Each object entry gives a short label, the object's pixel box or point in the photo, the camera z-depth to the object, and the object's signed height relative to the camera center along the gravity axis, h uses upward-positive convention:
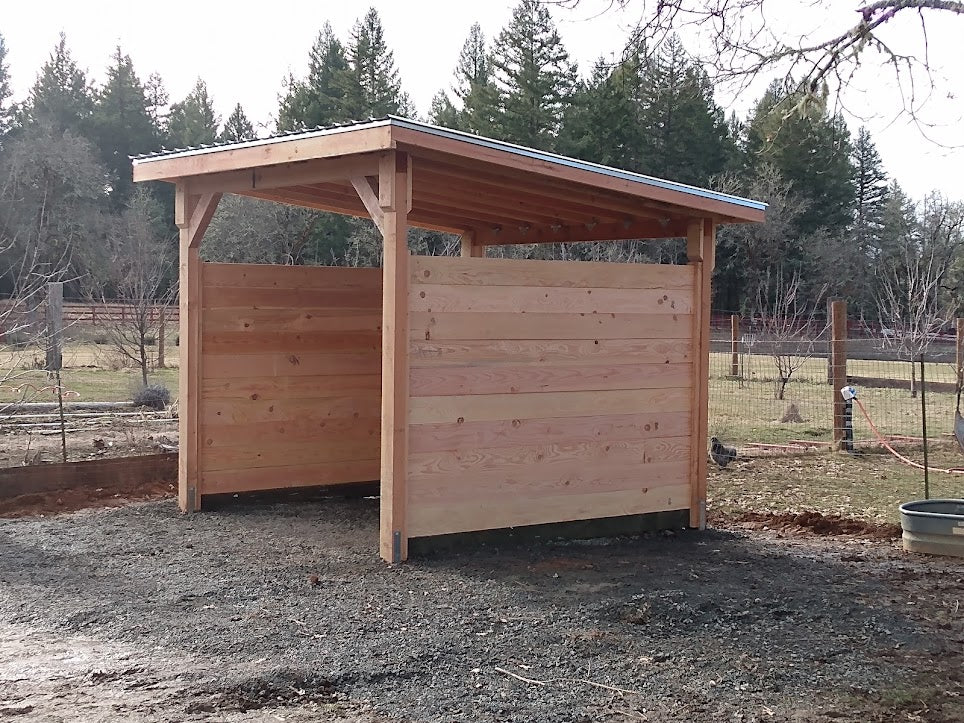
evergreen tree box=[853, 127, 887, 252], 45.06 +7.29
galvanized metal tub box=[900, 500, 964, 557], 5.99 -1.13
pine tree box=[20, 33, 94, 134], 41.97 +10.31
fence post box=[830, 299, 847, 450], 10.68 -0.31
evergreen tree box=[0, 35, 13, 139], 41.00 +10.31
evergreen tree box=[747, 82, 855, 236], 34.69 +5.81
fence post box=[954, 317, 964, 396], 11.94 -0.15
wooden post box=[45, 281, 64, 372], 14.65 +0.33
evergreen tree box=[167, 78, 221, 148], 42.78 +9.69
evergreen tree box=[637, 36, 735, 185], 33.94 +6.87
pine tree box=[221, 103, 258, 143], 43.12 +9.41
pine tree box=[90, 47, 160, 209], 41.78 +9.18
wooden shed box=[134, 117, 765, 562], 5.56 -0.04
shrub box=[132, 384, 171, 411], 12.77 -0.76
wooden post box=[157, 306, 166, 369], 16.68 -0.07
